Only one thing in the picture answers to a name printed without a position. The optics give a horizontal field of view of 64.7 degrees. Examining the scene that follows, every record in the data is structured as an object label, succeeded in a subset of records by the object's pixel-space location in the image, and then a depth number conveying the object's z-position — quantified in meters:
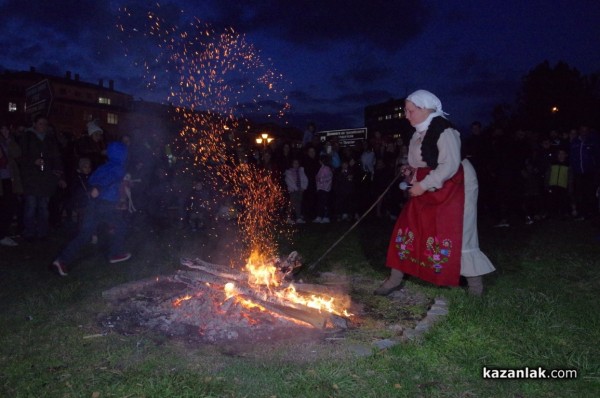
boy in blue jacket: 6.64
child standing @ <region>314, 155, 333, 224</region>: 12.89
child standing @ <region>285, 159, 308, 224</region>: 12.64
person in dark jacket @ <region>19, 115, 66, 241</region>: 9.07
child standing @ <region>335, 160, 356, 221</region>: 13.16
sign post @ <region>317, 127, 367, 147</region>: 14.94
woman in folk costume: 4.98
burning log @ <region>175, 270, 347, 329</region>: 4.39
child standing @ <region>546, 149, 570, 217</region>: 12.75
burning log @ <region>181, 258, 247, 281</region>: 5.38
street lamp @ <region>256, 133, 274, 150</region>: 18.73
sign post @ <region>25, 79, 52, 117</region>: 10.67
